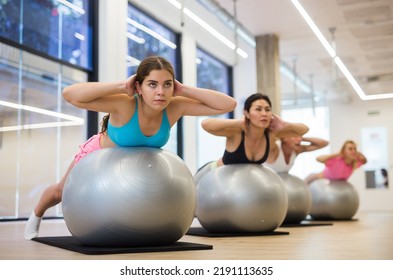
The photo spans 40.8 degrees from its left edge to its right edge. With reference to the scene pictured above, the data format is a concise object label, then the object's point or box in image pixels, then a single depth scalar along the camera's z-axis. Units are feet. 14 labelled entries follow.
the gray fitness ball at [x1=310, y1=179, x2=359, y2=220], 16.49
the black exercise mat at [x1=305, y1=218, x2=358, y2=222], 16.69
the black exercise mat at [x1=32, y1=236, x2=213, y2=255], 6.38
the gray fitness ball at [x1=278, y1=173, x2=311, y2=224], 13.52
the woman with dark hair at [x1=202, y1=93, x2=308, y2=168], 9.93
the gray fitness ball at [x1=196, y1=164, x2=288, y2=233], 9.50
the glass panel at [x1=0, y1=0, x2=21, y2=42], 14.53
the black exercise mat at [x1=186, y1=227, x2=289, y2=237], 9.44
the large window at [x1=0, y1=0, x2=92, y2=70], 14.94
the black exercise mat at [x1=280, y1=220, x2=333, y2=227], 13.26
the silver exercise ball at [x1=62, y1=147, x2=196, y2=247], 6.58
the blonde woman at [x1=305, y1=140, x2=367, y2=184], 17.19
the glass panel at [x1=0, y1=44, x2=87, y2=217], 15.11
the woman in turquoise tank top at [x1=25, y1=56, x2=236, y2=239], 6.80
